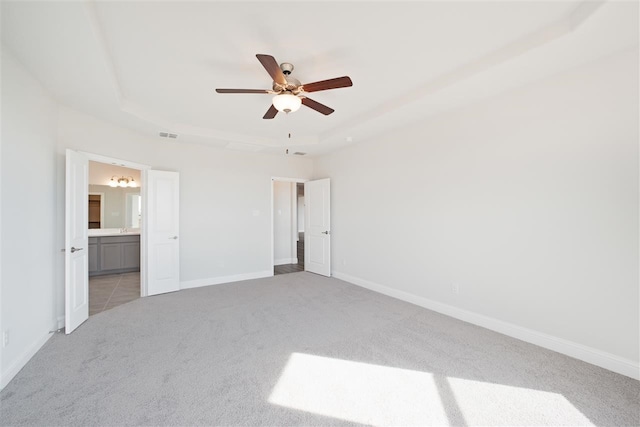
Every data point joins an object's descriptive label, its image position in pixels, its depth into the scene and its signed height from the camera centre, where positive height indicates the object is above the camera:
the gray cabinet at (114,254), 5.68 -0.88
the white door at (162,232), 4.33 -0.29
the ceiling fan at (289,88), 2.25 +1.15
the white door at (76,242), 2.93 -0.33
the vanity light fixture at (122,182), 6.94 +0.86
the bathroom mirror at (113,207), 6.95 +0.20
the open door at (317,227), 5.57 -0.27
